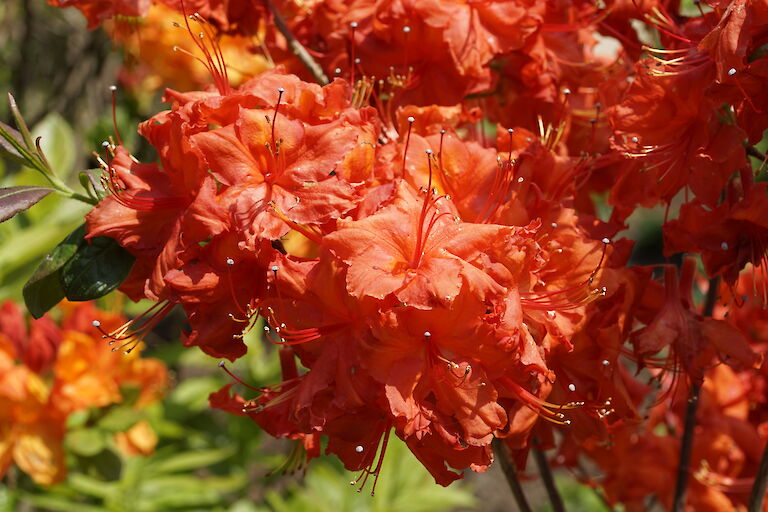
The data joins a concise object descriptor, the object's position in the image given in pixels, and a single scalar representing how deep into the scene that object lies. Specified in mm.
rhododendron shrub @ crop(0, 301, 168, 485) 2012
